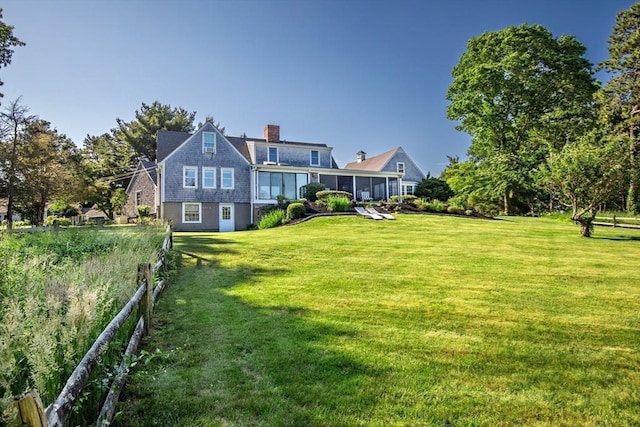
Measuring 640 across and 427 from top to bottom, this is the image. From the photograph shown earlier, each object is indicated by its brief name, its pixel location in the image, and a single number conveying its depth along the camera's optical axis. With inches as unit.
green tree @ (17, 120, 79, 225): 783.7
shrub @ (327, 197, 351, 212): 837.2
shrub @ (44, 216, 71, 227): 1004.6
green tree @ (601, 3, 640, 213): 1089.4
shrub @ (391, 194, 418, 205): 998.9
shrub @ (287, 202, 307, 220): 803.0
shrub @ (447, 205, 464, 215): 878.4
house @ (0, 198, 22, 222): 1689.7
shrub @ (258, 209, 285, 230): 812.0
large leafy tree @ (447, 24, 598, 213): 1049.5
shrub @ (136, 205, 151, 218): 1031.6
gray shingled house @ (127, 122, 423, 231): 938.7
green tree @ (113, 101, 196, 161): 1636.3
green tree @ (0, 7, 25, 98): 594.9
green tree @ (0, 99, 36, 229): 750.0
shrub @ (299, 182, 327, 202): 969.5
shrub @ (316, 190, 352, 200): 912.4
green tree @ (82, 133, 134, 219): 1175.0
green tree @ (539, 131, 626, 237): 489.7
